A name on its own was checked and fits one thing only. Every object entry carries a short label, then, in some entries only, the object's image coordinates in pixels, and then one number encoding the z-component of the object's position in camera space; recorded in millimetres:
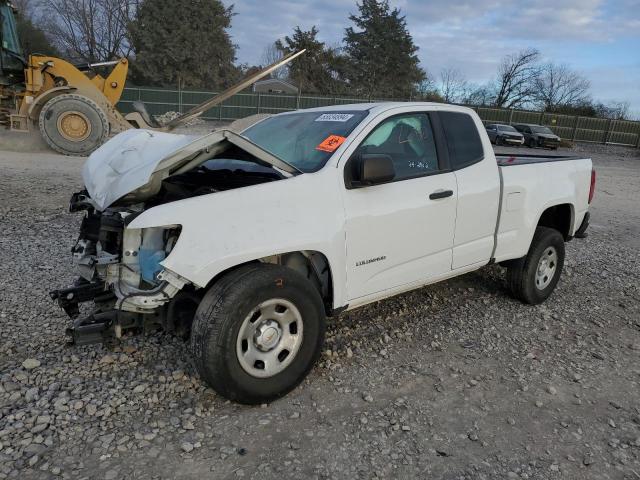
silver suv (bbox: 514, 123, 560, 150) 31484
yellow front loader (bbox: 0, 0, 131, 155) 13062
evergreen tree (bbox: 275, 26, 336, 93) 46938
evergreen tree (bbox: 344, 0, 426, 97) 46156
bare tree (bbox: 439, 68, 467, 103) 52734
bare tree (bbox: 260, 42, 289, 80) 52859
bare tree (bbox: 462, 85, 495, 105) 57675
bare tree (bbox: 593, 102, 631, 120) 47859
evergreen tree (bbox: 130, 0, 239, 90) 39469
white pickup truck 2920
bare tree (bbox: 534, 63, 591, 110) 57438
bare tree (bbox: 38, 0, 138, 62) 46719
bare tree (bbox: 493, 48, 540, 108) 57781
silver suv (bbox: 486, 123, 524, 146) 30562
